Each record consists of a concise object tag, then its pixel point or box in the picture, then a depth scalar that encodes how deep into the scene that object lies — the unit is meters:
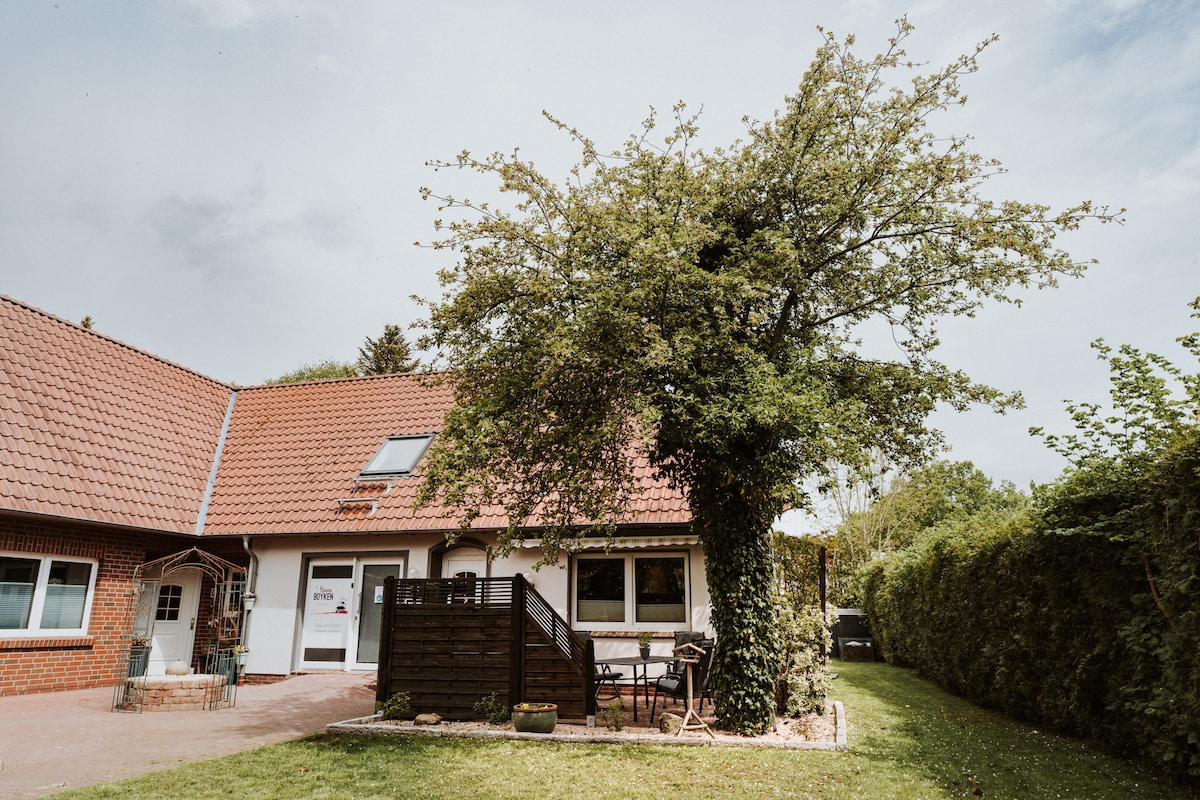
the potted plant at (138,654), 12.16
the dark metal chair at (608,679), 10.73
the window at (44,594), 12.55
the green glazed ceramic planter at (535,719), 9.42
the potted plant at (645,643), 12.16
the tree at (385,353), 40.59
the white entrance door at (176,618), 15.18
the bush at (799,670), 10.55
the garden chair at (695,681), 10.55
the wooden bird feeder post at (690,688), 9.57
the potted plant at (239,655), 12.89
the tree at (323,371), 43.81
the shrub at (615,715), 9.80
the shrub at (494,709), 10.18
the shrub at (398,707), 10.38
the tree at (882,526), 28.72
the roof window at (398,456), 16.36
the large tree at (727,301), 8.89
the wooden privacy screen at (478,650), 10.27
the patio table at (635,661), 10.21
